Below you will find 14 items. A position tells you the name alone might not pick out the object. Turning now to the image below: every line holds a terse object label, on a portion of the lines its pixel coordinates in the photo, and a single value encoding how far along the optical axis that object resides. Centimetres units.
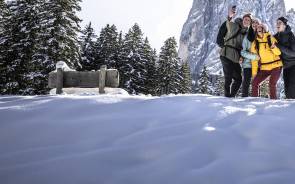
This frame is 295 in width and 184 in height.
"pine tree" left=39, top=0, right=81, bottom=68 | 2342
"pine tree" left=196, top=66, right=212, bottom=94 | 5109
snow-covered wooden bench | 919
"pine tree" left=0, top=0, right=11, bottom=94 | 2322
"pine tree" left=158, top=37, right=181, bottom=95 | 4362
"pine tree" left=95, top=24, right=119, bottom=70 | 3978
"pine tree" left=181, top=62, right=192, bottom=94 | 4688
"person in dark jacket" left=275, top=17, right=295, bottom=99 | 743
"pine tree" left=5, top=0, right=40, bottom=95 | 2366
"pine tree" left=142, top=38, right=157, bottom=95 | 4109
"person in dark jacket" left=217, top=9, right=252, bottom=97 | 752
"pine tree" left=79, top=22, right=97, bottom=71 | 3824
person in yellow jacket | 742
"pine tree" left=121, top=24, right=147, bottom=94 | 3903
